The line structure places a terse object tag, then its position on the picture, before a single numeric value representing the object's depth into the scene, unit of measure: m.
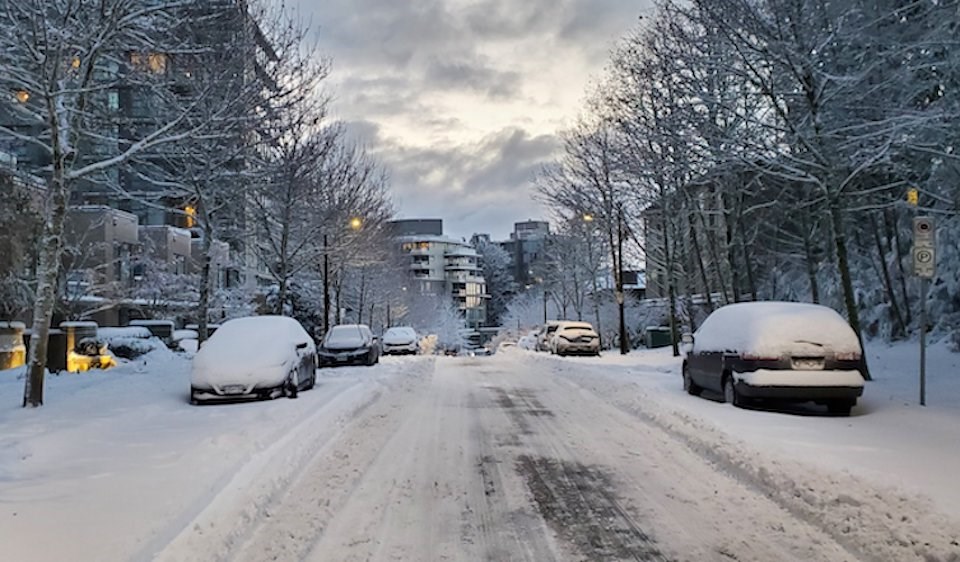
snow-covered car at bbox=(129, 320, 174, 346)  29.75
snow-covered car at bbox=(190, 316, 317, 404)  14.02
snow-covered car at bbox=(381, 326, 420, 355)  40.97
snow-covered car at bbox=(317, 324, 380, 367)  27.11
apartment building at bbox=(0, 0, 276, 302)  14.91
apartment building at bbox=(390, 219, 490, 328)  123.31
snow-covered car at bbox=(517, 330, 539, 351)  51.79
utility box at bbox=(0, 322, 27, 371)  20.98
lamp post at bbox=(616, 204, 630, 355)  31.90
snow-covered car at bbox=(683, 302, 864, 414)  11.71
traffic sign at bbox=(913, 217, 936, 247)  11.87
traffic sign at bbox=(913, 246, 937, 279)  11.73
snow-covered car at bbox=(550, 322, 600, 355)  33.66
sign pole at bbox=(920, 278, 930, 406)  11.84
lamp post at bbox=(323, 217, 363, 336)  32.25
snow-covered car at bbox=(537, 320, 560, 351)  37.80
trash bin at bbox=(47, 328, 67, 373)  22.08
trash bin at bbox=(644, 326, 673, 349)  38.28
